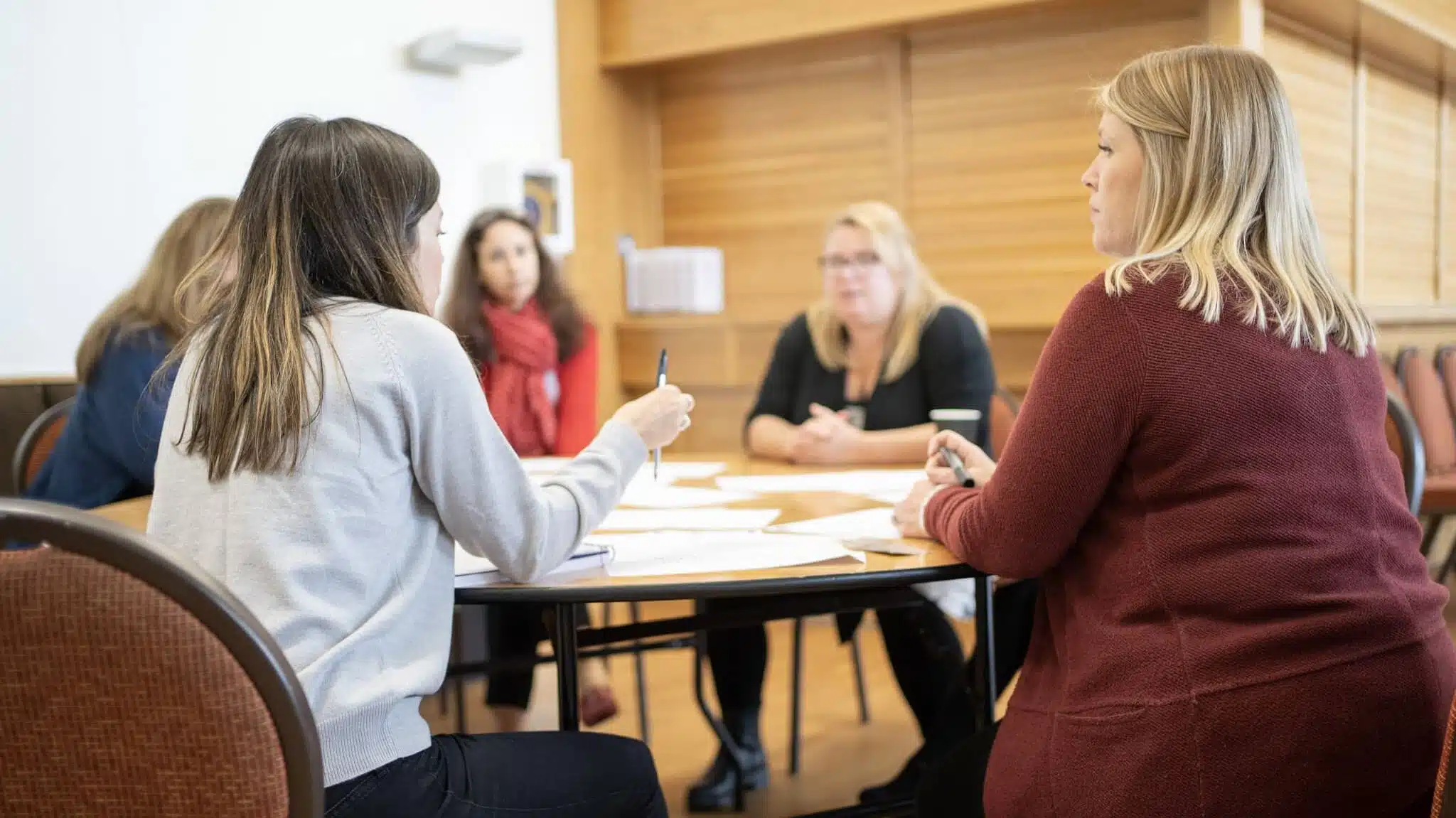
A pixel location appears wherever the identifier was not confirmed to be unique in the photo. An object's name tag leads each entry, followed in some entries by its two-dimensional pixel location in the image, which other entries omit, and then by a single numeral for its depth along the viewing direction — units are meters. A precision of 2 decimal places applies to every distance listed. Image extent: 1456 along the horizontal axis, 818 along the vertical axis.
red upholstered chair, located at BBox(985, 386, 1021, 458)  2.73
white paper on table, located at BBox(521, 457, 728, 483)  2.37
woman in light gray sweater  1.19
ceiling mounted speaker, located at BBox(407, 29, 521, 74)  4.23
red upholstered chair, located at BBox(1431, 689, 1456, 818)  1.01
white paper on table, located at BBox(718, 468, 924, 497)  2.13
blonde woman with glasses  2.49
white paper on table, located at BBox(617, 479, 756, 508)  2.02
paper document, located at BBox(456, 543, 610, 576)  1.48
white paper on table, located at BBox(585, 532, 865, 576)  1.49
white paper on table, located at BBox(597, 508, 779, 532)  1.78
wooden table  1.38
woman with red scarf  3.26
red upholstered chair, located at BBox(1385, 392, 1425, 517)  1.81
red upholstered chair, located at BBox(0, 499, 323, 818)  0.86
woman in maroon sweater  1.21
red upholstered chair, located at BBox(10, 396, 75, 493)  2.59
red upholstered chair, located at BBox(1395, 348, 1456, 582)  4.05
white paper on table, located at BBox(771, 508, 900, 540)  1.69
